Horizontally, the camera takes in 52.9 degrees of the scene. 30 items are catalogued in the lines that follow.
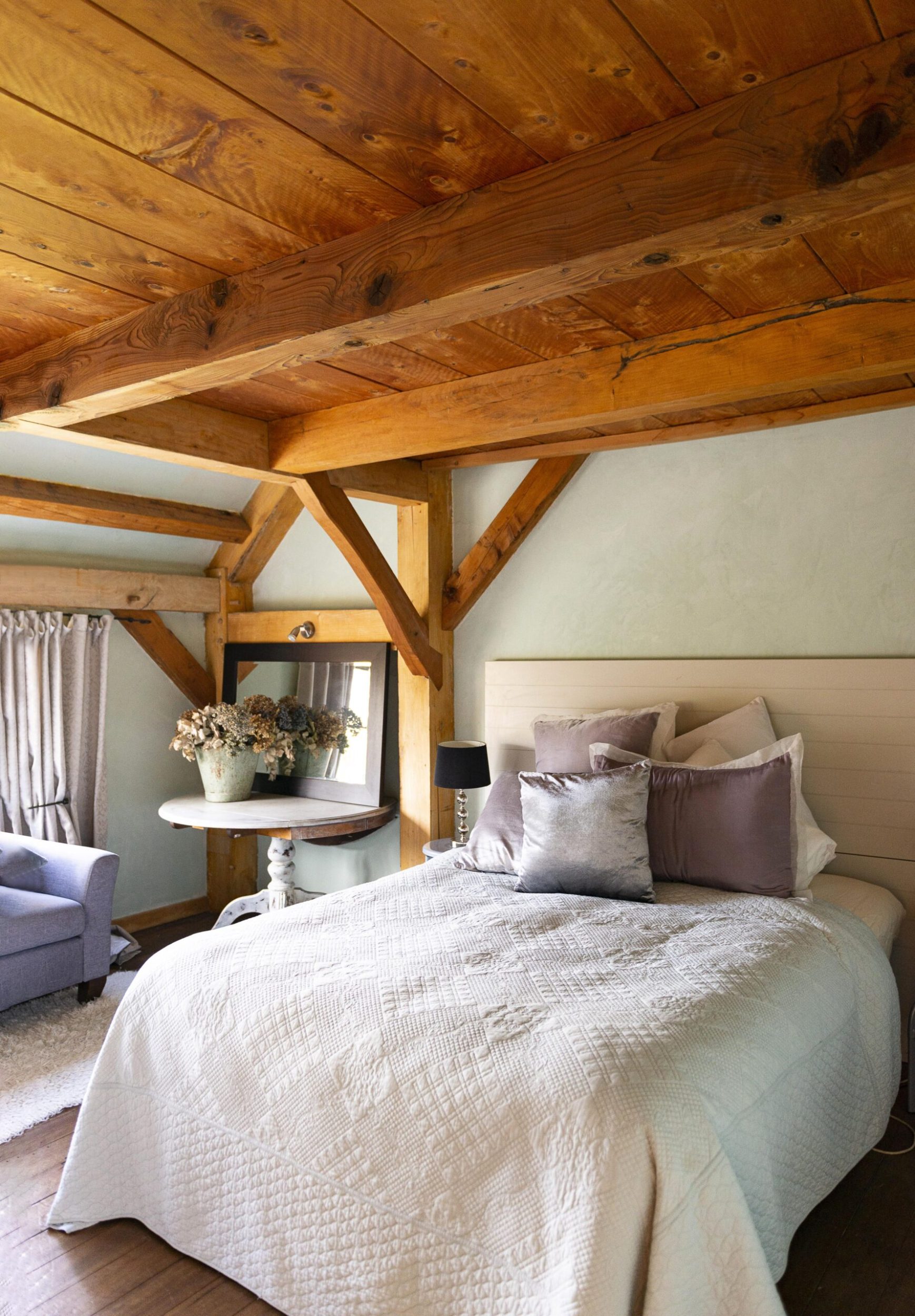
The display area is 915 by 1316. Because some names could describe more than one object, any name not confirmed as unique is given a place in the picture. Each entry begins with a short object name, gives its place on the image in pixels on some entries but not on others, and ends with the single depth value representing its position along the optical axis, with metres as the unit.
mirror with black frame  4.32
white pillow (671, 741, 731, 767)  3.16
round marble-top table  3.89
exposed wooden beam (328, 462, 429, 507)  3.69
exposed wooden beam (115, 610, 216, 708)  4.70
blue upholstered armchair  3.35
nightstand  3.77
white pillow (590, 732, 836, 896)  2.83
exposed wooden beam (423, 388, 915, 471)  3.10
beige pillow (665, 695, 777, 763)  3.21
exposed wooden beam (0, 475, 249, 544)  3.88
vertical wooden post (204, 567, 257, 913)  4.93
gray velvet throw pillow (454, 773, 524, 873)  3.14
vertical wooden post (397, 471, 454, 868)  4.07
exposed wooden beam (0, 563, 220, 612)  4.11
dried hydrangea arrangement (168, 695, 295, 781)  4.29
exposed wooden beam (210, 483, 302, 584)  4.72
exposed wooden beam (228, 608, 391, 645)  4.38
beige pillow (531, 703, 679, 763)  3.36
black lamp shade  3.66
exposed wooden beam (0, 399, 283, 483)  2.86
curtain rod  4.53
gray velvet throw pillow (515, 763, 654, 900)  2.77
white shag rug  2.86
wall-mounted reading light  4.61
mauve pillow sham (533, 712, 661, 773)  3.33
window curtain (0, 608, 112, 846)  4.17
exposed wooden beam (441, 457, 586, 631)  3.83
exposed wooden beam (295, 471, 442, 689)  3.59
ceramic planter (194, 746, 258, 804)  4.35
